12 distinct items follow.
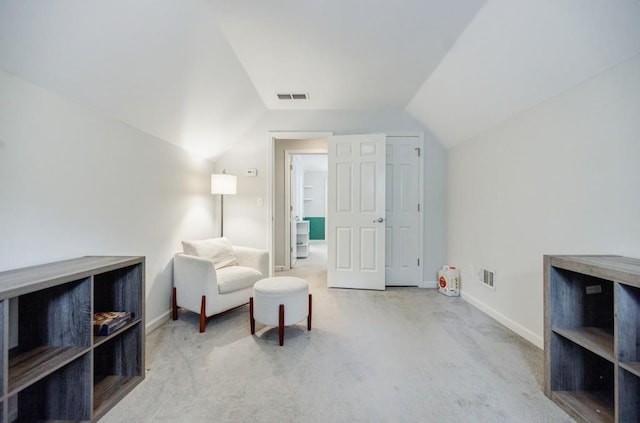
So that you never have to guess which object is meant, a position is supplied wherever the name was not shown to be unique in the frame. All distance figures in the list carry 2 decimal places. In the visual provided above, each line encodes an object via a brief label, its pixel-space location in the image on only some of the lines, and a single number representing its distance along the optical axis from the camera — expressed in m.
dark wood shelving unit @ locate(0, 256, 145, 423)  1.18
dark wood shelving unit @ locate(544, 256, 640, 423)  1.35
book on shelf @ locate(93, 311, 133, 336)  1.44
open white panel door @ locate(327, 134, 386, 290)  3.50
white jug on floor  3.27
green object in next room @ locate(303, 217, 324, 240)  8.82
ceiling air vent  3.21
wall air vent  2.65
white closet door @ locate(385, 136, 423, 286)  3.67
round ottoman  2.12
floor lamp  3.13
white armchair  2.29
